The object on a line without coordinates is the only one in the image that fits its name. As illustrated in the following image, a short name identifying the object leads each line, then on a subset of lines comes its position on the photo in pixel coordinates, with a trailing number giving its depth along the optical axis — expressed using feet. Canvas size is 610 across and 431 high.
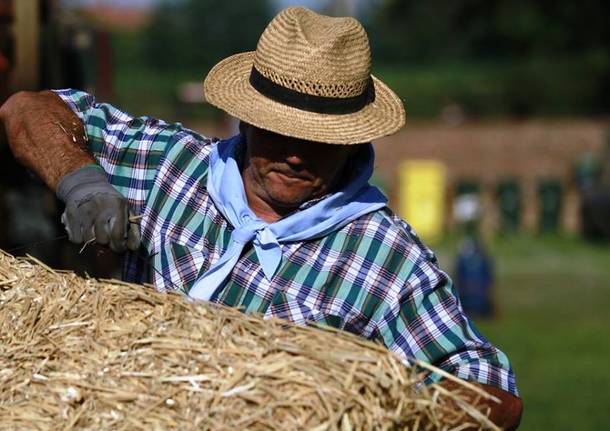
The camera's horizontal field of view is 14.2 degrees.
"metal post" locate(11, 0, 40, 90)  51.69
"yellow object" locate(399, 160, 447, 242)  125.31
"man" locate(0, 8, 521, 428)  21.07
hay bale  16.38
